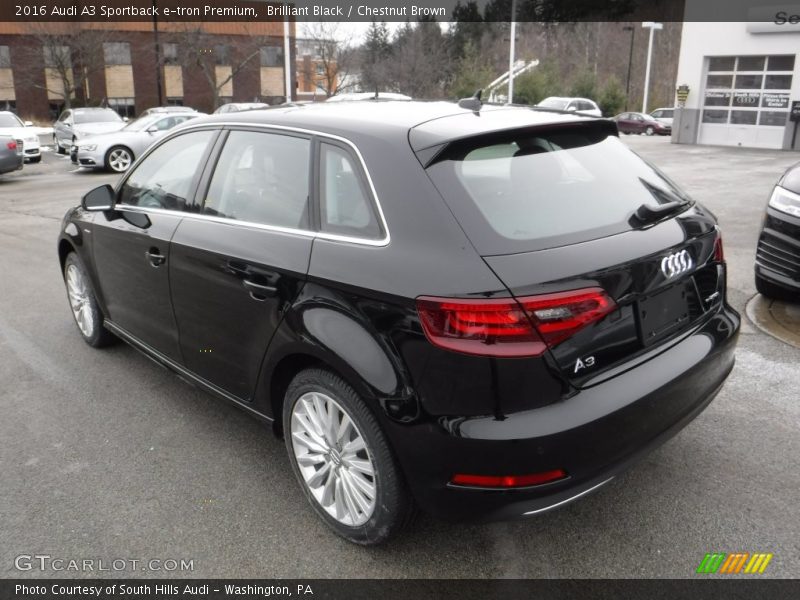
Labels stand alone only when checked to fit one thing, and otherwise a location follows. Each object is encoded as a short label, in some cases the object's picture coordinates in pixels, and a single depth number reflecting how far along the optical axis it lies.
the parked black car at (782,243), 4.95
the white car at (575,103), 28.54
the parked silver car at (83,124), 21.00
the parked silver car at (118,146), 17.19
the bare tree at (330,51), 42.25
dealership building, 20.52
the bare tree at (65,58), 38.91
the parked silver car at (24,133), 18.41
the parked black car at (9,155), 15.19
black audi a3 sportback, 2.25
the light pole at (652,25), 39.26
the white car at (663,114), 38.75
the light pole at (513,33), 30.42
